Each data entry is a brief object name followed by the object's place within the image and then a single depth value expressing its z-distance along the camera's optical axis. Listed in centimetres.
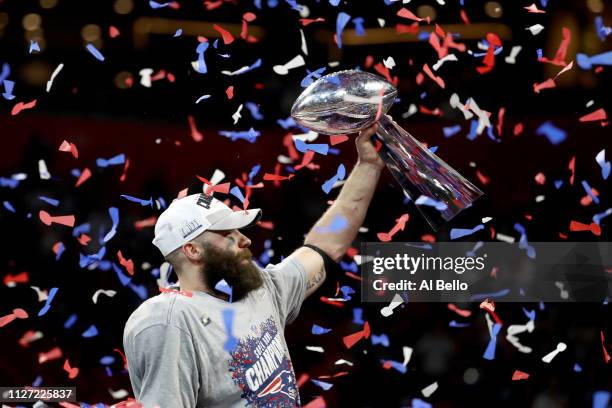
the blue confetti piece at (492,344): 748
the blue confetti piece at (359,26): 815
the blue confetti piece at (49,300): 770
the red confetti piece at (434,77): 778
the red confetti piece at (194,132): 812
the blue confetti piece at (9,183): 785
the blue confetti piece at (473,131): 794
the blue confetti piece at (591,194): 761
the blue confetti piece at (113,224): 765
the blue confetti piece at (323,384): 750
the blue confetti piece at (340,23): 809
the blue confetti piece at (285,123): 806
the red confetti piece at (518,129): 790
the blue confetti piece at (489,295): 727
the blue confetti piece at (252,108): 809
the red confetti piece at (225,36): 803
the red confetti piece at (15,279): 767
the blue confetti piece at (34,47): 754
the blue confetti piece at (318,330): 760
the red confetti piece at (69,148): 768
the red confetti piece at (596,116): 791
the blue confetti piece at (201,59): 792
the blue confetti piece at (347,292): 729
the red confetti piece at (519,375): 741
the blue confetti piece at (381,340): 763
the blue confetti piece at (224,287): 434
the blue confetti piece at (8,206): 777
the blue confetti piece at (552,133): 784
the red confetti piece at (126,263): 766
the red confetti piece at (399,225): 763
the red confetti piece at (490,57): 791
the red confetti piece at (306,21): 801
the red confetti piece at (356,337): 765
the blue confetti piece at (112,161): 803
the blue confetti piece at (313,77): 718
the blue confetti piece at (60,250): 776
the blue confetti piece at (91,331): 764
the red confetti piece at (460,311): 753
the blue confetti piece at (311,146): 639
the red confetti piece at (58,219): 779
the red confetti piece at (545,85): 788
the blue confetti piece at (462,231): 743
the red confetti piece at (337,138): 619
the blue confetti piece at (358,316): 765
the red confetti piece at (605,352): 741
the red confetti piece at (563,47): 802
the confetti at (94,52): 822
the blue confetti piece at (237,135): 809
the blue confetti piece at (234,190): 675
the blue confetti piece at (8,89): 790
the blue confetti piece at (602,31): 824
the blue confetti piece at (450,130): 797
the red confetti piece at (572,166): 774
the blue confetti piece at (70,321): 768
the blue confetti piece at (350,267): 762
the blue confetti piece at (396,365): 754
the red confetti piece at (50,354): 775
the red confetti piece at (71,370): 770
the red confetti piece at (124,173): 801
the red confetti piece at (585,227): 750
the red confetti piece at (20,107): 805
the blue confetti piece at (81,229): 773
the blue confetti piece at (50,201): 779
